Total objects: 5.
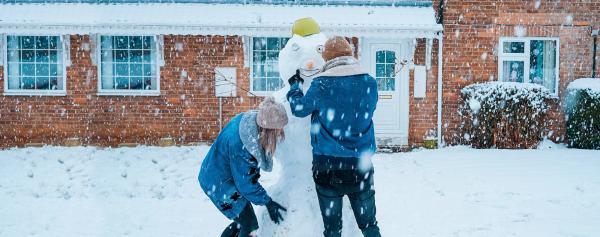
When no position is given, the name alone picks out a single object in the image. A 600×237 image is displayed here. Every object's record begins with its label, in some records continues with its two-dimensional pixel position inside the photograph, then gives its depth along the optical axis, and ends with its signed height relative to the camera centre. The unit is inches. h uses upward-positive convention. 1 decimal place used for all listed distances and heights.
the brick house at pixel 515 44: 485.1 +42.4
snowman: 162.2 -18.0
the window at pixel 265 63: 496.7 +26.2
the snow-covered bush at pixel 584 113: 456.4 -12.2
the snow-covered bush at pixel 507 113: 458.9 -12.1
